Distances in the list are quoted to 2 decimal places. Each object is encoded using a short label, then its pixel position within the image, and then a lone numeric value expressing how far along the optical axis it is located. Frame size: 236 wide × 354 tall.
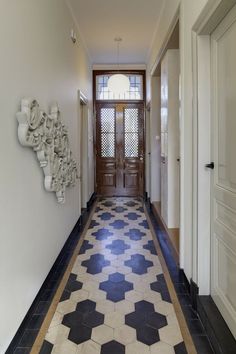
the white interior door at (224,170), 1.69
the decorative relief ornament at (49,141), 1.81
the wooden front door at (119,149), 6.70
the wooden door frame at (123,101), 6.54
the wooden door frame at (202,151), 2.01
